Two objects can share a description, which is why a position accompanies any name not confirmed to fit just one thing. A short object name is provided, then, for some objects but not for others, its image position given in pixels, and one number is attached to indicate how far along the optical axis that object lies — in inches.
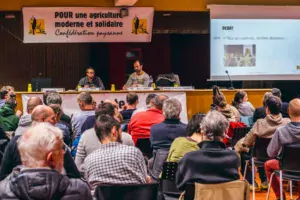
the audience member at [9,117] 259.6
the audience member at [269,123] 226.2
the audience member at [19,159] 137.3
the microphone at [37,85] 407.2
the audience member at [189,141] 164.4
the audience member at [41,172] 98.7
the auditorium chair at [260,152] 227.7
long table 390.9
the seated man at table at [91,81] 402.3
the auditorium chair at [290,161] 196.1
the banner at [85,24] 404.8
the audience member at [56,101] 257.3
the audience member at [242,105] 325.4
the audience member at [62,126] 203.2
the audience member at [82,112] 236.5
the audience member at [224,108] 274.8
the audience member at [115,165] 138.3
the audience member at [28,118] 198.5
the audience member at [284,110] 299.6
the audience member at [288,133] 202.5
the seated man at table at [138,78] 409.1
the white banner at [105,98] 373.4
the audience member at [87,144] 174.2
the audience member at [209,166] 141.9
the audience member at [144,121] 236.1
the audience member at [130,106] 283.9
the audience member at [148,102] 274.5
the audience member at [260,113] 284.8
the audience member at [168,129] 203.5
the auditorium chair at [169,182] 161.9
